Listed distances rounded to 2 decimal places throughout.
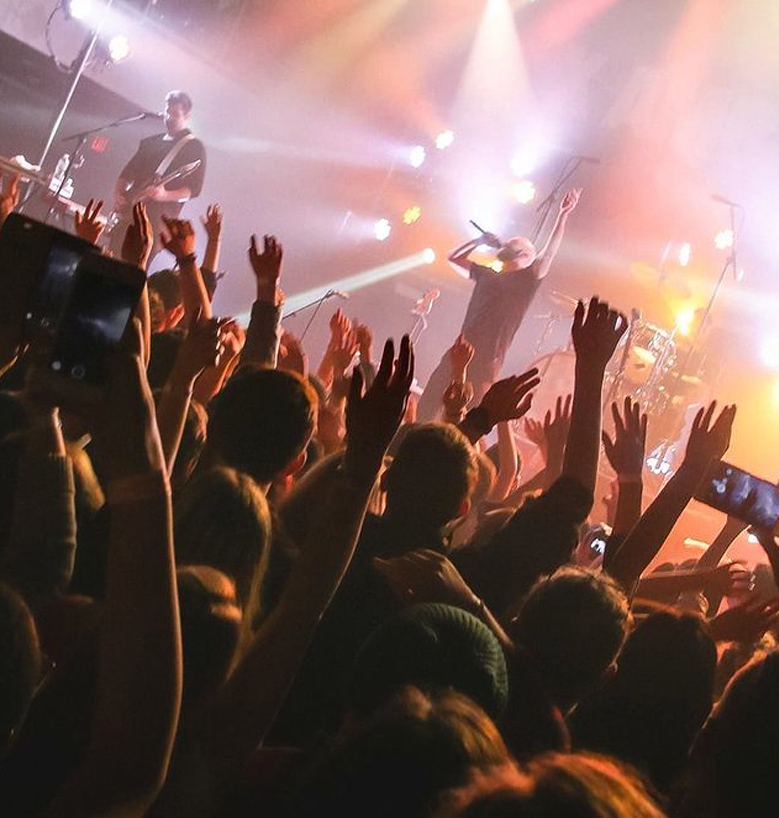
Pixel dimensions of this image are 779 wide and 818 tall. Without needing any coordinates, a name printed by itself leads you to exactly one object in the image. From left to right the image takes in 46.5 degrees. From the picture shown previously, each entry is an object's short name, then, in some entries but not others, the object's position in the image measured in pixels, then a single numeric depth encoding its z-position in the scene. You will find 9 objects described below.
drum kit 11.36
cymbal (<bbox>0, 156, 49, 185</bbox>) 6.66
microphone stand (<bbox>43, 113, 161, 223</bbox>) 6.81
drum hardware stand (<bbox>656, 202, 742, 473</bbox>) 11.27
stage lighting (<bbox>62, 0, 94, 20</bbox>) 9.43
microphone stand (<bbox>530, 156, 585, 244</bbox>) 12.68
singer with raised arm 7.18
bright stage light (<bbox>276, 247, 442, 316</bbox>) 13.46
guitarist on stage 7.47
